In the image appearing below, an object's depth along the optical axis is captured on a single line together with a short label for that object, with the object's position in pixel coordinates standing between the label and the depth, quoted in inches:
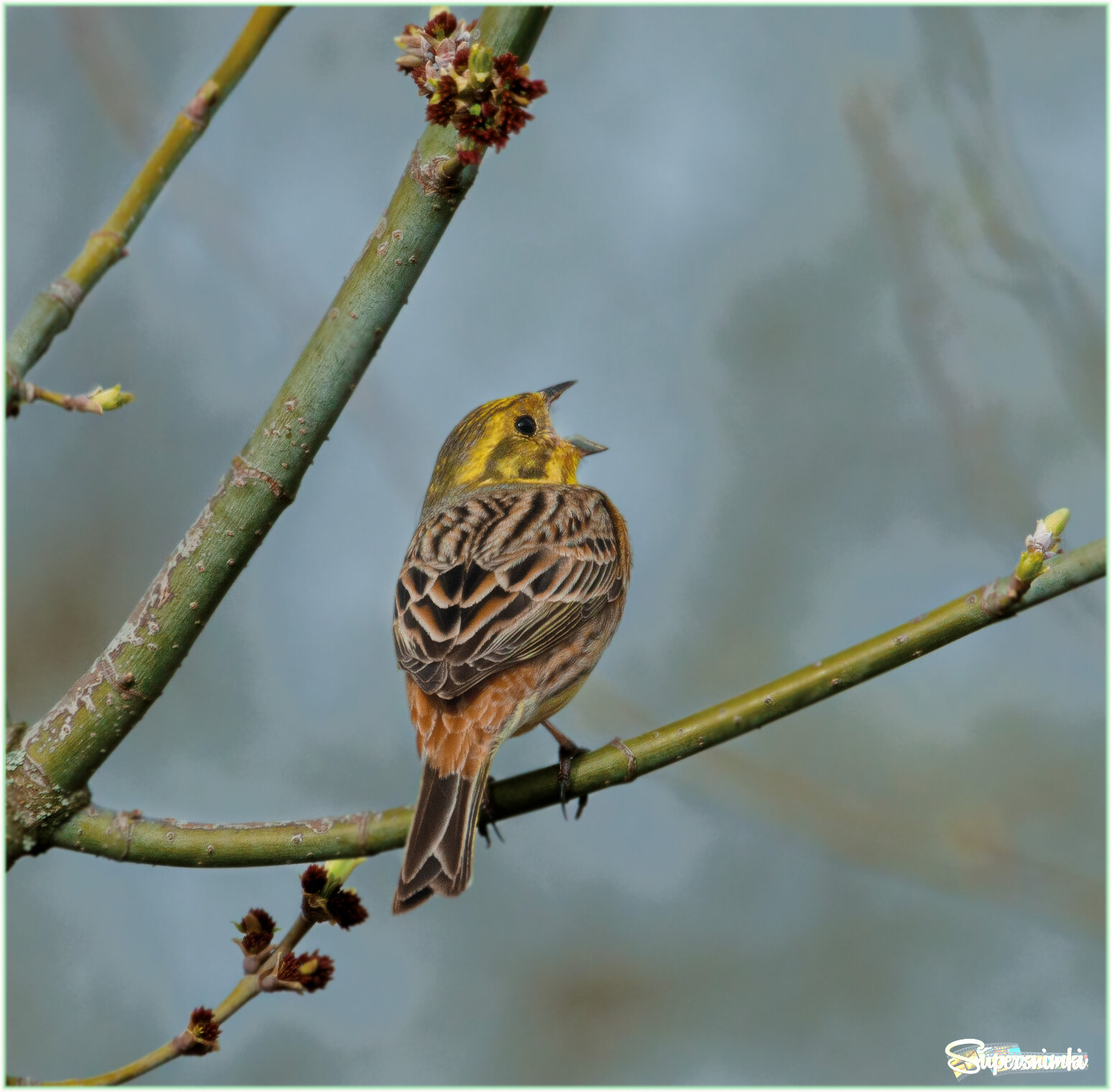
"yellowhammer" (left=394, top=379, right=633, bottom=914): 336.8
